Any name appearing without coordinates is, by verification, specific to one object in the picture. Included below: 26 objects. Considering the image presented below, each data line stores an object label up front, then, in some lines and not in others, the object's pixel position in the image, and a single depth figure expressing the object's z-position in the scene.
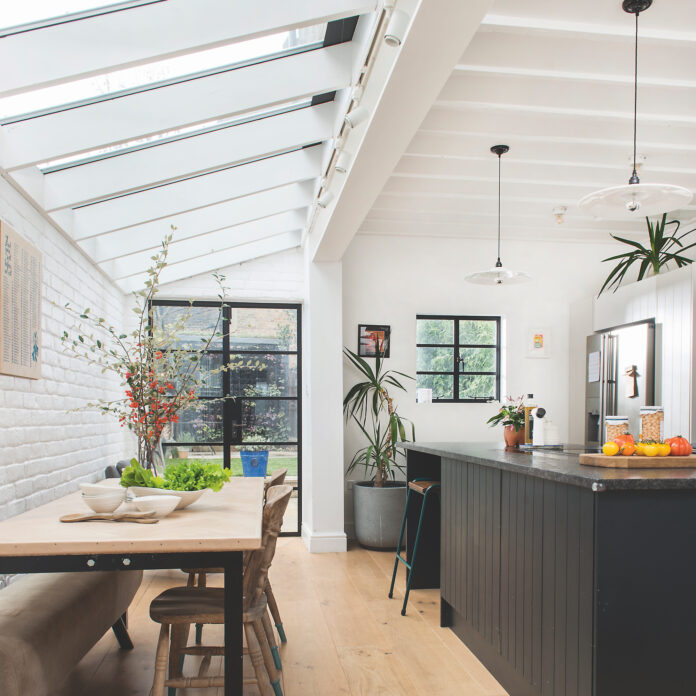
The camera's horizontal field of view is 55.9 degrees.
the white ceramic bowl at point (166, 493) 2.38
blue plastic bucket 5.99
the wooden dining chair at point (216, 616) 2.29
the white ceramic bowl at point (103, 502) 2.19
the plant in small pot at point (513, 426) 3.64
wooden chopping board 2.39
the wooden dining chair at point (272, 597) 2.94
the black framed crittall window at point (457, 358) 6.32
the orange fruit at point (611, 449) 2.49
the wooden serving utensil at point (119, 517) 2.14
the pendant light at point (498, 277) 4.49
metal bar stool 3.83
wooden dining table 1.83
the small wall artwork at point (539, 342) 6.38
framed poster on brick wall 2.70
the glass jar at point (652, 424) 2.64
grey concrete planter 5.53
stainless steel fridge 5.00
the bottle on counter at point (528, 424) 3.65
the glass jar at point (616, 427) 2.75
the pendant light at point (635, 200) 2.91
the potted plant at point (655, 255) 5.08
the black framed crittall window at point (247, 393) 5.99
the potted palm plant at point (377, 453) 5.54
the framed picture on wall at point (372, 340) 6.14
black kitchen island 2.01
